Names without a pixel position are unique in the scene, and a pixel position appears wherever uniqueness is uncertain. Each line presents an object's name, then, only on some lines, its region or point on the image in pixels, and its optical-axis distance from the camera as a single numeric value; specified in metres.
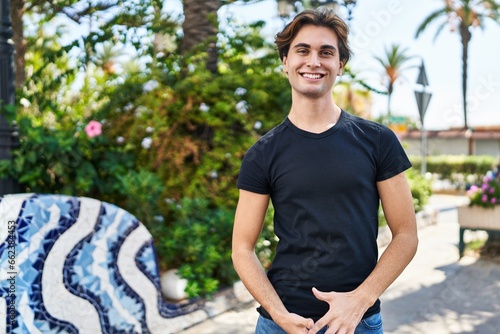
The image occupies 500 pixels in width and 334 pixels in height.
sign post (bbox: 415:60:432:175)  11.87
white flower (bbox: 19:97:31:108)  7.07
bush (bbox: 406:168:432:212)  12.05
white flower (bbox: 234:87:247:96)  6.62
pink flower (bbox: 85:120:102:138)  6.18
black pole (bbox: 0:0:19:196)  5.52
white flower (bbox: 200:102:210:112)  6.55
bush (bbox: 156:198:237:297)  5.49
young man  1.84
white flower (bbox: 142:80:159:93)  6.82
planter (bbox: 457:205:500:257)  8.14
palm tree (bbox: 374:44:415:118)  40.84
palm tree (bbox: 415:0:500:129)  29.66
